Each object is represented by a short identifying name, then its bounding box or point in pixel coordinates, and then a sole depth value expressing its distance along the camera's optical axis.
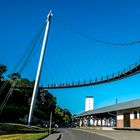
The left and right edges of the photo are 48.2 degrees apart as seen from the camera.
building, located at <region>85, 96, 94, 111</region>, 76.54
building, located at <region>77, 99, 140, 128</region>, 24.48
